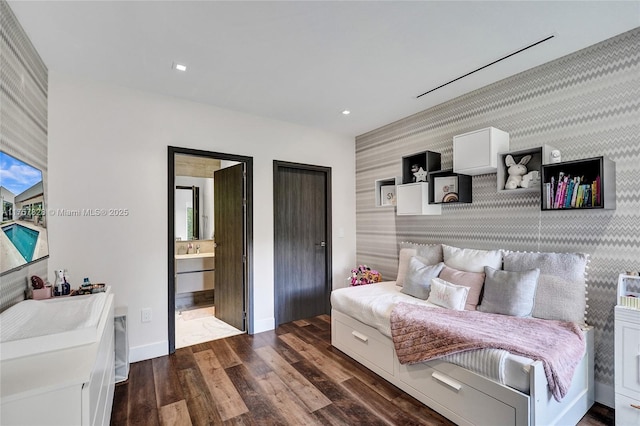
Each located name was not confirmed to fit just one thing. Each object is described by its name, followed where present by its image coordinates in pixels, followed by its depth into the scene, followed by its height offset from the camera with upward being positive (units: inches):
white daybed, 64.9 -43.2
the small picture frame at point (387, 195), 150.3 +8.2
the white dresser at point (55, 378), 41.6 -24.0
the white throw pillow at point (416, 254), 124.5 -18.8
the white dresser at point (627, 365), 71.2 -37.9
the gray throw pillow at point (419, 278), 111.6 -25.7
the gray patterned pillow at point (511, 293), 88.5 -25.3
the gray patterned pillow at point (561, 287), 84.6 -22.6
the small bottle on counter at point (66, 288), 90.6 -22.0
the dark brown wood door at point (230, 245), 143.0 -15.7
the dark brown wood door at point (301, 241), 151.9 -15.3
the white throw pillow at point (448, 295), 97.4 -28.2
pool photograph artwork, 66.3 +0.4
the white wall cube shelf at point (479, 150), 104.0 +21.5
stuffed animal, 100.7 +12.7
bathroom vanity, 173.8 -33.1
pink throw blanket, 67.1 -31.9
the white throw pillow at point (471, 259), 104.0 -17.6
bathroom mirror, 186.4 +0.9
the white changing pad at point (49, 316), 59.6 -22.7
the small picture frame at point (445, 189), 120.5 +8.7
